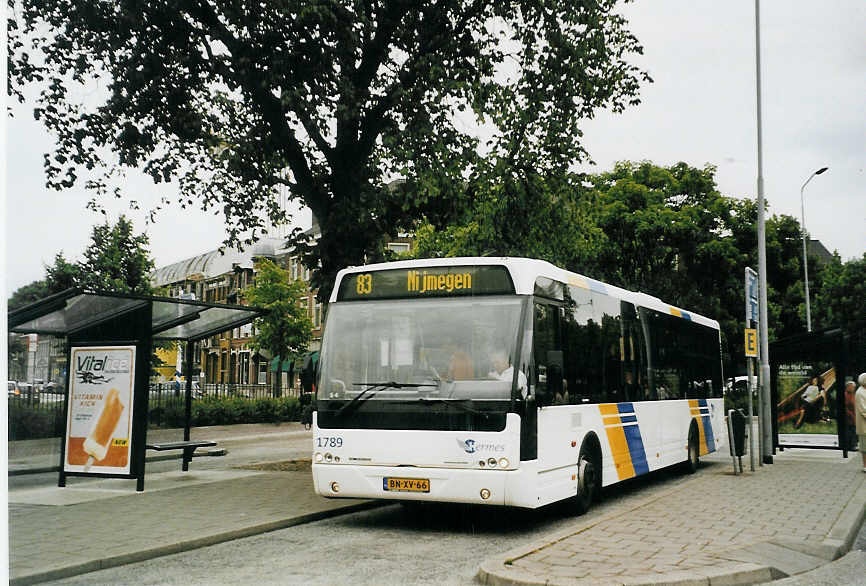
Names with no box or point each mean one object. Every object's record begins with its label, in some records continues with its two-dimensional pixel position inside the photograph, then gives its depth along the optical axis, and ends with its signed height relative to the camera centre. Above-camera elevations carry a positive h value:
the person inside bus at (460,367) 9.27 +0.27
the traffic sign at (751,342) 16.81 +0.96
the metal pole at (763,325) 18.02 +1.48
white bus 9.11 +0.08
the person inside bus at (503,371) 9.18 +0.23
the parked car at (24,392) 14.42 -0.02
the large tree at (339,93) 13.79 +4.67
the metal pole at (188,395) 15.12 -0.05
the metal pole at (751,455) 15.50 -0.97
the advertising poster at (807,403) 19.56 -0.14
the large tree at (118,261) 28.92 +4.24
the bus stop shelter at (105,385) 12.23 +0.08
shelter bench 14.33 -0.85
